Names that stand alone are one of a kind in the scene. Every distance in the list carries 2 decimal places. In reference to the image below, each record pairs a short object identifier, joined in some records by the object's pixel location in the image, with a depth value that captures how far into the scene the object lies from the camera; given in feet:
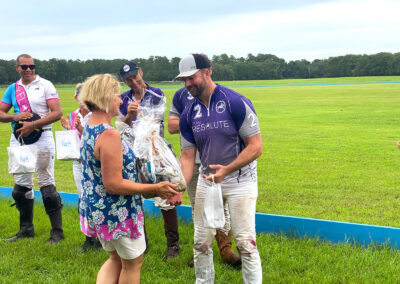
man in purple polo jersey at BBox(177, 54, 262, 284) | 12.58
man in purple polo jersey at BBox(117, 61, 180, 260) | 16.70
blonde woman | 10.36
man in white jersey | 18.92
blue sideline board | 16.78
